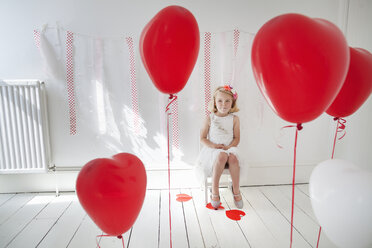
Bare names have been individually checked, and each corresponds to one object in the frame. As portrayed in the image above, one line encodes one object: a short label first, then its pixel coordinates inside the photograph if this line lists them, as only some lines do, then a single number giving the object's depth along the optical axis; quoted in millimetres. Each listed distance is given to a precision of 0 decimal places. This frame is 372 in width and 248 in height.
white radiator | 2039
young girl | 2020
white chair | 2041
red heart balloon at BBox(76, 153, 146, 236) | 896
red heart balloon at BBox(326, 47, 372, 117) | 1067
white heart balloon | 858
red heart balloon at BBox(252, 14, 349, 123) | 838
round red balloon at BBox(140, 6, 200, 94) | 1077
